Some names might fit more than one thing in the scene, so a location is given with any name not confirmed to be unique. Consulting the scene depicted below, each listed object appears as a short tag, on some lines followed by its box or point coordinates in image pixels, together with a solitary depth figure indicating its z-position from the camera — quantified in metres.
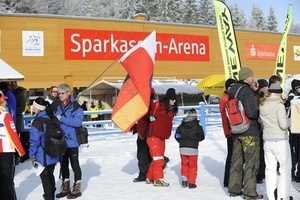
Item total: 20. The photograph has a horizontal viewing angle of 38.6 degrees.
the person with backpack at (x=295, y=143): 6.92
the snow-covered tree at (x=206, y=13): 72.19
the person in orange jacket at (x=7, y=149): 5.64
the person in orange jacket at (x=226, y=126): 6.84
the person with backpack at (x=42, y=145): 5.83
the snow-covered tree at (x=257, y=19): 90.06
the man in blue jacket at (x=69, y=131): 6.43
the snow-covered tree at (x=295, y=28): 109.19
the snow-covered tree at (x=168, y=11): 67.38
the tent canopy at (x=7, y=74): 9.03
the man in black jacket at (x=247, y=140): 5.99
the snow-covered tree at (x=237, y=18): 77.13
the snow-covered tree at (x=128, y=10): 63.62
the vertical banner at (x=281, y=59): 12.34
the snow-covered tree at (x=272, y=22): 88.06
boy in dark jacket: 7.12
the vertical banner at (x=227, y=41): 10.23
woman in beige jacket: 5.61
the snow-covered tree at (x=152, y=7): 67.88
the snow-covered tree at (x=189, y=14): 71.31
